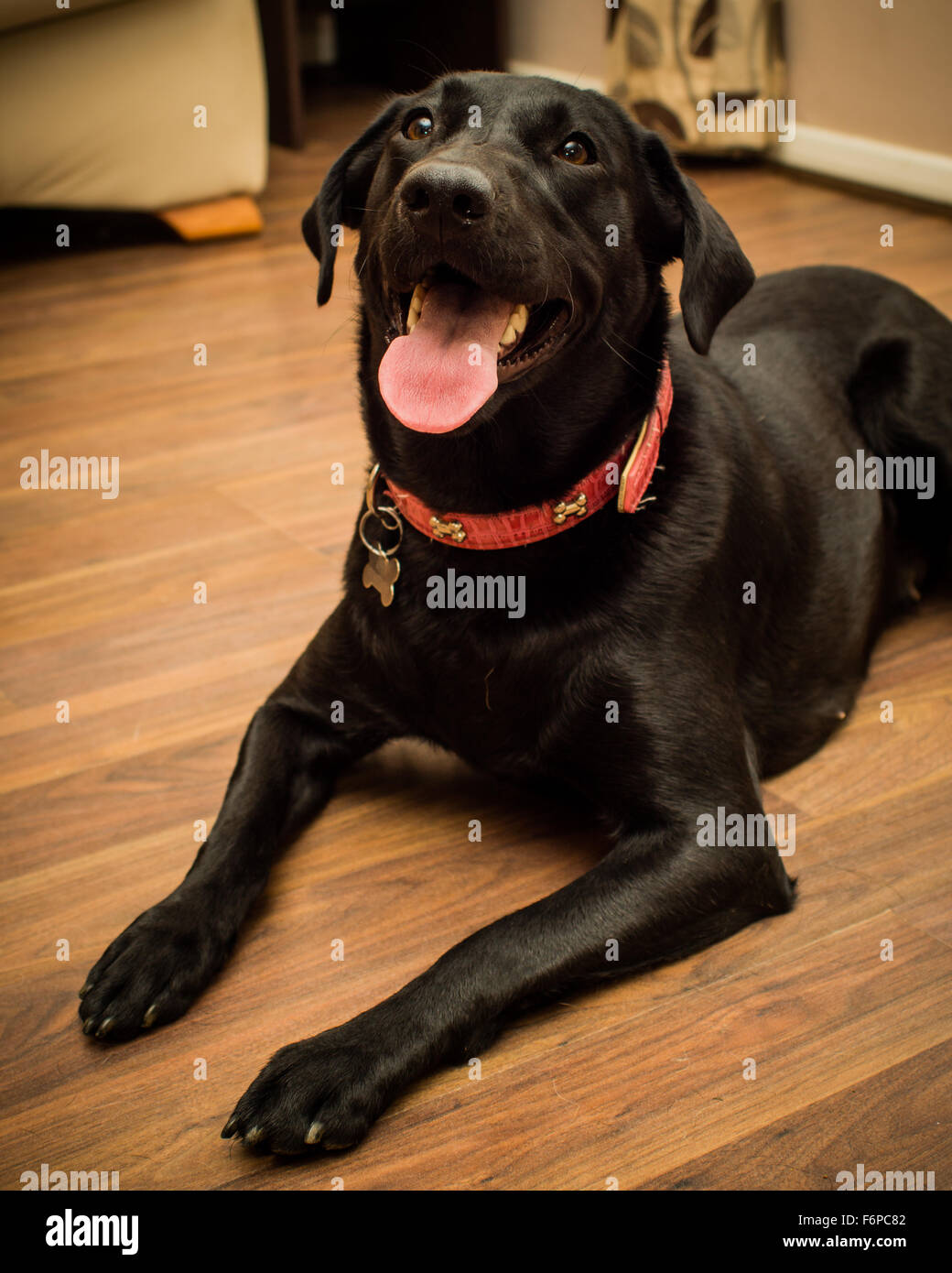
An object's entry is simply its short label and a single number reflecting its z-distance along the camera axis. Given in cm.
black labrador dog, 130
